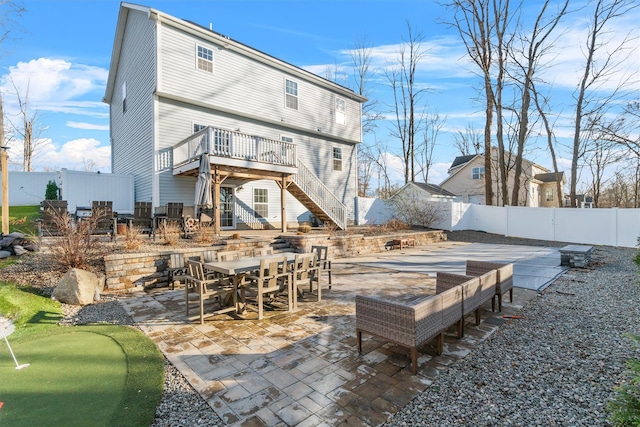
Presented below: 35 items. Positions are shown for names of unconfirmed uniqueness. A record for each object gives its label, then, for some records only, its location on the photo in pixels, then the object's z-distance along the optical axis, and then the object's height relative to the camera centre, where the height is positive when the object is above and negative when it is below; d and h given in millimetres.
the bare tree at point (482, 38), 17461 +10277
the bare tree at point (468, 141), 31734 +7753
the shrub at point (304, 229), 11609 -545
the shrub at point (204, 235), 8898 -579
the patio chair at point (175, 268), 6645 -1132
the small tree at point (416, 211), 18250 +149
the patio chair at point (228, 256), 5838 -788
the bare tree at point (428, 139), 31325 +8083
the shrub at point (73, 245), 6387 -571
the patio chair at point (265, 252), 6701 -811
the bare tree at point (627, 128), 15016 +4202
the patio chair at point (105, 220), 8393 -63
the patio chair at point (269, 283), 4820 -1189
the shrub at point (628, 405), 1759 -1187
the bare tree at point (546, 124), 18922 +5619
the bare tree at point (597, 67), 15844 +7997
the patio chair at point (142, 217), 9633 +2
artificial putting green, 2586 -1670
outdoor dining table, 4789 -841
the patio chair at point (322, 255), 6527 -912
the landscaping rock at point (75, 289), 5578 -1320
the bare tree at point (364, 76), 27094 +12392
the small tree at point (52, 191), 15820 +1435
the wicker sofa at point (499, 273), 5059 -1074
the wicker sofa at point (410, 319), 3207 -1192
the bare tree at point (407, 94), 25359 +10600
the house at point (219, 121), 11242 +4375
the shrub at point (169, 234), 8359 -482
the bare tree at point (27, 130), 22688 +6850
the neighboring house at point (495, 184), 28781 +2972
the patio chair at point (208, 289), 4664 -1219
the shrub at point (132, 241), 7289 -577
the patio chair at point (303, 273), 5332 -1078
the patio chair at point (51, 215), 7305 +89
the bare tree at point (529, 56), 16891 +8976
